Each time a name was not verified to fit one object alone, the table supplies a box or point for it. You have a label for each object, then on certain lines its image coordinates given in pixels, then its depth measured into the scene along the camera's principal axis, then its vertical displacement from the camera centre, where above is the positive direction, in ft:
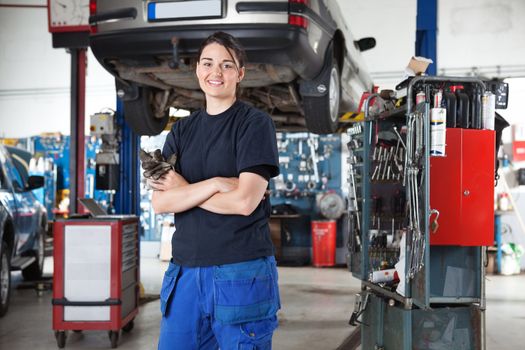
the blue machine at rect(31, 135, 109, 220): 31.50 +0.37
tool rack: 8.58 -0.96
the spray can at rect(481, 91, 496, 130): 8.98 +0.84
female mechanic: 5.06 -0.53
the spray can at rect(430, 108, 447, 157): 8.25 +0.48
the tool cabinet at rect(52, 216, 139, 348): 12.64 -2.42
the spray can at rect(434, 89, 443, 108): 8.64 +0.97
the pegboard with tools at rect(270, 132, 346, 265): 29.09 -0.80
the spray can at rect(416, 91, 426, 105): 8.77 +1.02
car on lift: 11.07 +2.35
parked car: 16.33 -1.84
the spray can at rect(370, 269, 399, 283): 10.41 -1.96
